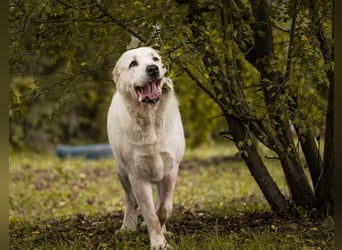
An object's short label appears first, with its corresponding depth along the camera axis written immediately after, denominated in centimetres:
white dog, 821
